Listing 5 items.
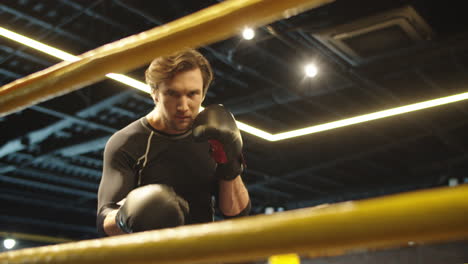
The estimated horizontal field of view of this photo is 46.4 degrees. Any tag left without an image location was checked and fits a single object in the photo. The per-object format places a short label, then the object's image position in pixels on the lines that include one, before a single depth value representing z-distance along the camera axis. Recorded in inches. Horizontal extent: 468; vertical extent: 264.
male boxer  57.8
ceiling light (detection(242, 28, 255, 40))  186.9
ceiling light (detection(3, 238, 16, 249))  382.3
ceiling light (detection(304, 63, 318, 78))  208.0
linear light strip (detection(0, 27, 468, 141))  161.6
